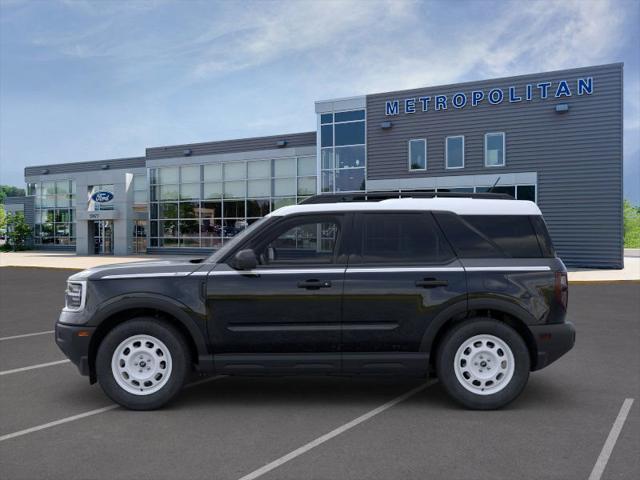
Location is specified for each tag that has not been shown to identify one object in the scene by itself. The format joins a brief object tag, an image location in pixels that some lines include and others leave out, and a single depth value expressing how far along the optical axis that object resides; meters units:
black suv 5.18
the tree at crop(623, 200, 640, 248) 95.30
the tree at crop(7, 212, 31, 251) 47.44
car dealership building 23.73
